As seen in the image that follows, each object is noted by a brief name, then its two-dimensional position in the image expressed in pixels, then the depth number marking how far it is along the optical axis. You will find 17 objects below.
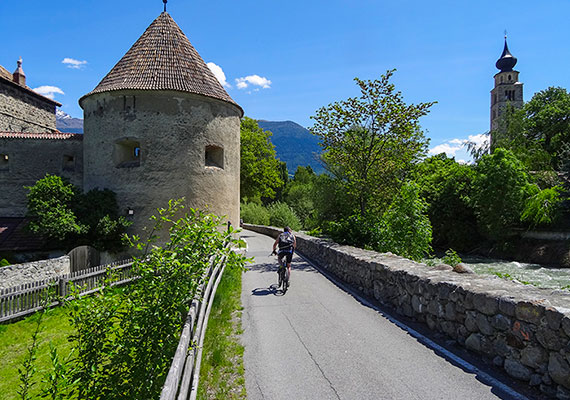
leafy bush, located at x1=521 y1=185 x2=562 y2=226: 19.59
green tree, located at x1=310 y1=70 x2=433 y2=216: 14.84
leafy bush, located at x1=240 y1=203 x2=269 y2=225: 37.56
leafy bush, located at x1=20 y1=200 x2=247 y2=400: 3.90
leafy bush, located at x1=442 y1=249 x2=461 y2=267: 11.63
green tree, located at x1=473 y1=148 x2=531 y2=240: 21.20
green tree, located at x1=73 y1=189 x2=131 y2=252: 16.19
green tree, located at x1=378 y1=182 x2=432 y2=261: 11.95
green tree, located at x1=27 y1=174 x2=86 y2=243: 15.25
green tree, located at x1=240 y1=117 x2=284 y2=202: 33.47
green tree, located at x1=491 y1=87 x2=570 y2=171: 33.53
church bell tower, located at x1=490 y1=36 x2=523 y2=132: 68.19
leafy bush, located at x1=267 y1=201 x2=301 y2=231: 33.22
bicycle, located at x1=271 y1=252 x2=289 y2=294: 9.70
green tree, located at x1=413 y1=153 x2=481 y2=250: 24.31
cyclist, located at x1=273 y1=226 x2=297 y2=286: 9.78
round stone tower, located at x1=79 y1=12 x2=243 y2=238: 17.02
